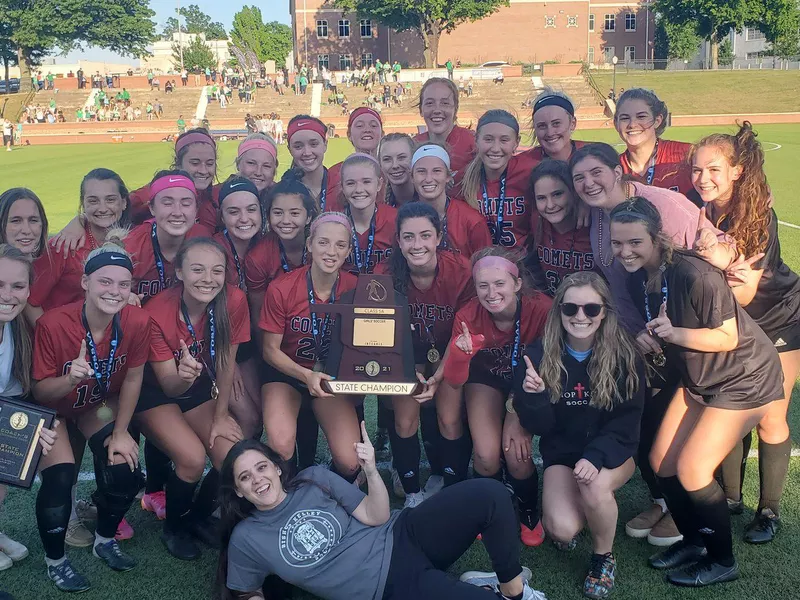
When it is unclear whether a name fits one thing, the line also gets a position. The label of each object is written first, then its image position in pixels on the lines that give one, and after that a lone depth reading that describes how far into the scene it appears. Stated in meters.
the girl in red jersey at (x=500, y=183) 4.72
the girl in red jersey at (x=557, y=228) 4.15
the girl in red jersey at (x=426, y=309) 4.00
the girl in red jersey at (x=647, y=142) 4.55
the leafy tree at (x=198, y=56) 78.44
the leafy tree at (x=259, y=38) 84.34
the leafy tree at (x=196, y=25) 128.38
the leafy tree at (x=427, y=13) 54.47
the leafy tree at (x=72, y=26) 55.97
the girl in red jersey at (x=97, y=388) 3.46
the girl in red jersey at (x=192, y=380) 3.77
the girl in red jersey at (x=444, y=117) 5.72
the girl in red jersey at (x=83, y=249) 3.96
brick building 65.19
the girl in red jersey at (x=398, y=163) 4.91
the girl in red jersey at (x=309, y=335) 3.96
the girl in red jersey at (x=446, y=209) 4.50
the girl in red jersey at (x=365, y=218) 4.43
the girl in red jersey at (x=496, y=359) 3.73
